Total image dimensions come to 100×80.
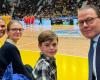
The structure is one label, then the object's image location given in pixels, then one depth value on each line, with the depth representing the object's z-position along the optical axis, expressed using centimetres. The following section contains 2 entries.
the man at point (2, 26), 364
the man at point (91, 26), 202
